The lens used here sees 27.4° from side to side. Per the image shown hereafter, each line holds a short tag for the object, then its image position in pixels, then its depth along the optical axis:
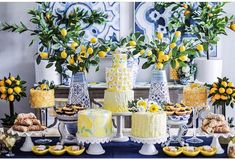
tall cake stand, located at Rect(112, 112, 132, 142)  2.86
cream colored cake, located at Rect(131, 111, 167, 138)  2.59
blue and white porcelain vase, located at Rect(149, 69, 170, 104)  2.91
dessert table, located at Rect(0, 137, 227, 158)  2.65
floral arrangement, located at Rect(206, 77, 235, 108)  2.83
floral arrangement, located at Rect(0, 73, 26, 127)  3.06
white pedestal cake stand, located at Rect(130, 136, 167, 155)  2.60
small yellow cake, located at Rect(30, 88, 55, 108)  2.95
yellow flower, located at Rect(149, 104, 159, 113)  2.66
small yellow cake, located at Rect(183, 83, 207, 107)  2.86
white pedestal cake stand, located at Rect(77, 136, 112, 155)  2.61
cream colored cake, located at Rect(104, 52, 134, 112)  2.79
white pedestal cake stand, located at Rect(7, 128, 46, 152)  2.71
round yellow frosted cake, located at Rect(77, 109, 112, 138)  2.62
